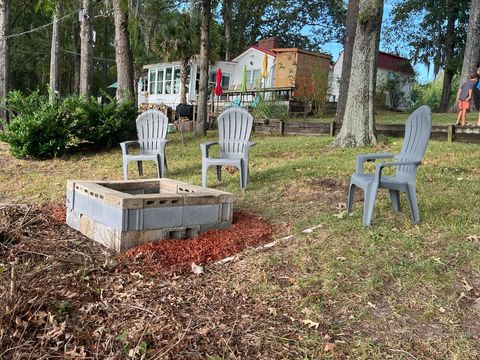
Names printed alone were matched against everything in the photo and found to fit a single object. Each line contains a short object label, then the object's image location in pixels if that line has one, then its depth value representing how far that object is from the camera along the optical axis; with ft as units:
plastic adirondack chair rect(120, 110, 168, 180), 22.49
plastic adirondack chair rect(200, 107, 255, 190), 20.72
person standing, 34.21
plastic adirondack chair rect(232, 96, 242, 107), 57.49
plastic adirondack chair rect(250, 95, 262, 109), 45.72
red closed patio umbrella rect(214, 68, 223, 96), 51.98
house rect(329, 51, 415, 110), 77.82
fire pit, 11.51
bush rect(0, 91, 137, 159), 28.89
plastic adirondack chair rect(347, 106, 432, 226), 13.11
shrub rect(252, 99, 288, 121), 43.68
